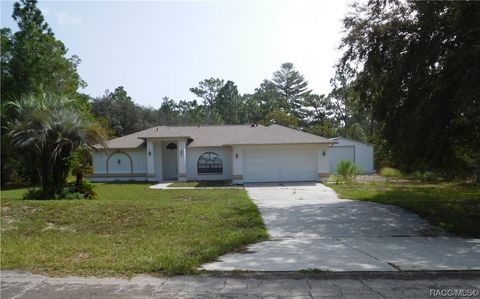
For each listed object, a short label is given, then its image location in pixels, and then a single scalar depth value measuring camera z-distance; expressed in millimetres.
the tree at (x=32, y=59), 29766
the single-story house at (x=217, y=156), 26266
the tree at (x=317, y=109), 60844
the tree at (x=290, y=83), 70062
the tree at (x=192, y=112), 61619
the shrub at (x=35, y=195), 14992
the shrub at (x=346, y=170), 24859
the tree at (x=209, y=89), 77062
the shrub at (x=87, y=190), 15845
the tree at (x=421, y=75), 11133
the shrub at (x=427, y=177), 28194
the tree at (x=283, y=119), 51594
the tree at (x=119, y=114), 50719
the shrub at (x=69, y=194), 15042
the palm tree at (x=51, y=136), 14797
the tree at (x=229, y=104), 70750
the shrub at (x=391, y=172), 31956
